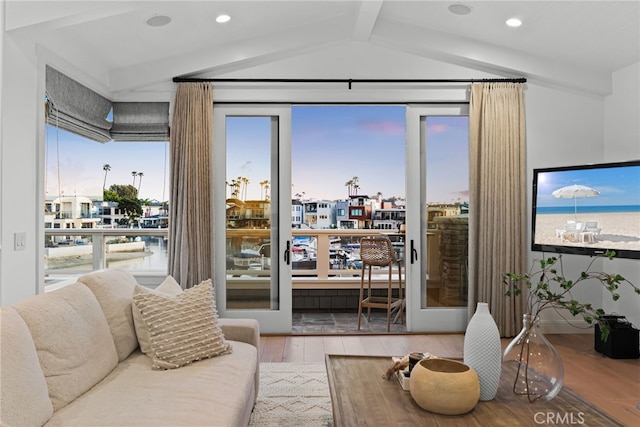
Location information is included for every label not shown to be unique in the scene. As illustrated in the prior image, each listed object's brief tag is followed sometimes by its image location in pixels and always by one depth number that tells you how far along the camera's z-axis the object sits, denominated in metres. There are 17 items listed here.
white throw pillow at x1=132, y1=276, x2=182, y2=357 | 2.71
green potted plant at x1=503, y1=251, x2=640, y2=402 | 2.22
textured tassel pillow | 2.58
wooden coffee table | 1.97
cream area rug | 3.00
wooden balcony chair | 5.64
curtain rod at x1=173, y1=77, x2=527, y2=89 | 4.98
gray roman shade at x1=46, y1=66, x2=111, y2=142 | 3.87
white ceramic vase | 2.18
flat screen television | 4.20
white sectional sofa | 1.81
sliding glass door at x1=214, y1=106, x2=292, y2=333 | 5.10
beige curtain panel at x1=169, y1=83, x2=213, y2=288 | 4.85
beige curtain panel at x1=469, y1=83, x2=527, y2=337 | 4.97
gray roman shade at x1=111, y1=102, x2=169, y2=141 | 5.04
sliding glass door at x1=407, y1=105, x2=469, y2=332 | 5.16
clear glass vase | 2.22
